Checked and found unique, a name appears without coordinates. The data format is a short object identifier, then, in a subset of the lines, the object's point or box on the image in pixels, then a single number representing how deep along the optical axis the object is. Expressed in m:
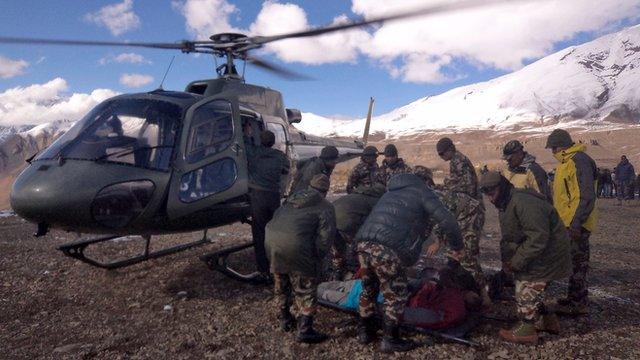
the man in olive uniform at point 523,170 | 5.41
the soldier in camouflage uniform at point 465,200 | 5.52
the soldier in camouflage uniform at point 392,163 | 7.56
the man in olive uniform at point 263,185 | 5.80
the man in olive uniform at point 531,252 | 4.11
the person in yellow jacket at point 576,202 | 4.84
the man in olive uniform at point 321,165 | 6.29
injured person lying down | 4.44
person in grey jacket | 4.11
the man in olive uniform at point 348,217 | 5.93
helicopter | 4.67
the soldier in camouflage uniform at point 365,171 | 7.27
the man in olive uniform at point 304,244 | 4.35
